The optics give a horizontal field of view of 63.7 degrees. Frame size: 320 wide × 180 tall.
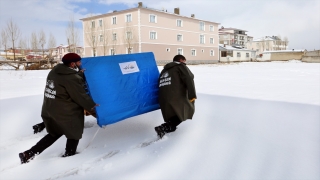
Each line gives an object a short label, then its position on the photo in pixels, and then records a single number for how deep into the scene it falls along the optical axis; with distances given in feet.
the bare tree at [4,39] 110.63
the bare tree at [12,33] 102.98
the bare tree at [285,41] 286.25
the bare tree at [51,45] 136.37
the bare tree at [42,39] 128.06
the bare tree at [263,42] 292.81
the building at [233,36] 240.12
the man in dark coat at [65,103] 10.25
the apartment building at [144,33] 115.55
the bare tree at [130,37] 115.34
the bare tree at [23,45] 135.03
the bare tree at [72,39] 103.30
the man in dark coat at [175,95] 12.52
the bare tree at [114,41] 120.88
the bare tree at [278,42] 277.72
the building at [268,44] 287.28
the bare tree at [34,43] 131.63
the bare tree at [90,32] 121.19
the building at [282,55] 159.13
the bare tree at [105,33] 120.22
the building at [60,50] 219.41
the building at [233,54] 172.86
